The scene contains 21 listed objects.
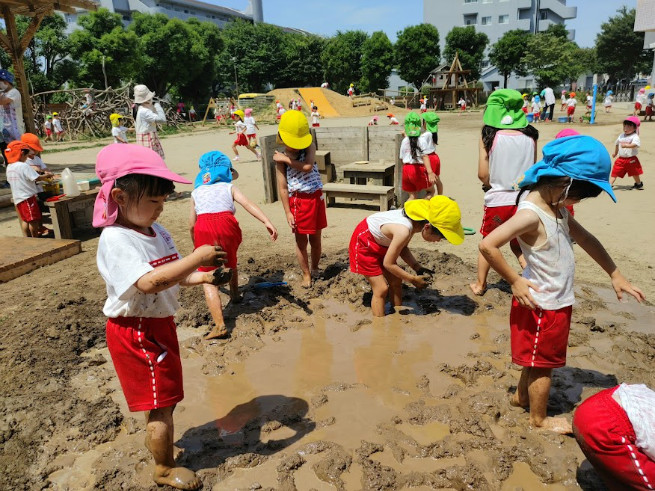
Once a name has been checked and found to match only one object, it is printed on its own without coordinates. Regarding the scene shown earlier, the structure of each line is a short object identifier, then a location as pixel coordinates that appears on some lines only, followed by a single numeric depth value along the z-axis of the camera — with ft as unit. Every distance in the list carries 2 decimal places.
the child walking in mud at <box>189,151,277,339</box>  14.26
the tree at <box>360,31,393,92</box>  167.94
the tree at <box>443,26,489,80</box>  165.14
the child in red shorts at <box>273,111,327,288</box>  16.44
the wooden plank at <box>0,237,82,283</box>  19.48
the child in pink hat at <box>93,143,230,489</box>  7.20
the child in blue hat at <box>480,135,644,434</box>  8.16
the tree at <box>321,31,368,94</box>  180.55
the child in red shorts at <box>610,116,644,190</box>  30.76
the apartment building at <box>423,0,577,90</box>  193.77
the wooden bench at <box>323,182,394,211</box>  26.81
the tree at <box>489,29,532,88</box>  158.92
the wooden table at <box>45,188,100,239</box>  23.67
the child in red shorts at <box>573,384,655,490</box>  6.83
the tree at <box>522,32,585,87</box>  146.41
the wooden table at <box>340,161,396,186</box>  28.60
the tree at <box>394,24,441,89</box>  161.17
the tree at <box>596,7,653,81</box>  173.68
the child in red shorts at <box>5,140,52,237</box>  22.62
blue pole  68.44
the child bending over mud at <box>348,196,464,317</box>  12.85
